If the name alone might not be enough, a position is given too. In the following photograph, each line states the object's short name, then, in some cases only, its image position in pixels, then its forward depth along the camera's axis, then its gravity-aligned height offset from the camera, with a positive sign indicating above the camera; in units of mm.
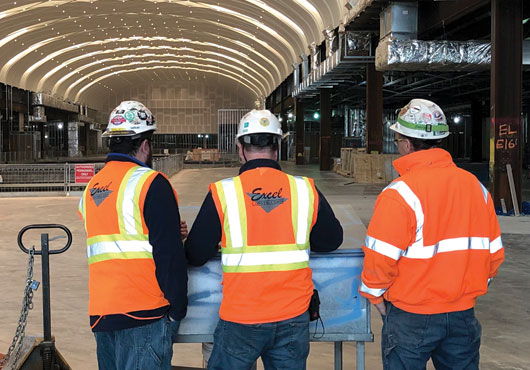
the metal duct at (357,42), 21906 +3686
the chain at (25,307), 3852 -985
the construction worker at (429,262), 3182 -589
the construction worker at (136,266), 3070 -587
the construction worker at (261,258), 3074 -548
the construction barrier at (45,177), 21031 -1069
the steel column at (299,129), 41438 +1208
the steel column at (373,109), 25281 +1565
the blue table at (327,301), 3580 -892
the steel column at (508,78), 14633 +1609
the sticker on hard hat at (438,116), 3470 +173
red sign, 20672 -828
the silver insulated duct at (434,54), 16531 +2464
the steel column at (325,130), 34375 +946
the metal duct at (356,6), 17331 +4131
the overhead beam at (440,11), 14977 +3427
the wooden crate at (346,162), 29502 -704
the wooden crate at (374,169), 24781 -867
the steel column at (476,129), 43125 +1257
